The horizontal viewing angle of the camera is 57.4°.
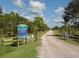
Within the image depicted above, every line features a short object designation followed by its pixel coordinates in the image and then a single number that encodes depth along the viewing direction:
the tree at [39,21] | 30.18
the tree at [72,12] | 14.75
